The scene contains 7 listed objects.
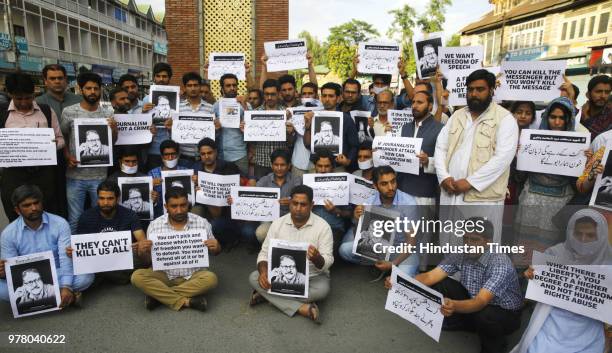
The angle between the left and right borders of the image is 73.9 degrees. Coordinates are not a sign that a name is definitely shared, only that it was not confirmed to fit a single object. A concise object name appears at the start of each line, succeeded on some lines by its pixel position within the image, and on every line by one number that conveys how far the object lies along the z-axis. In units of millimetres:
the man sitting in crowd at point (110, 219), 4312
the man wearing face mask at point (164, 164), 5203
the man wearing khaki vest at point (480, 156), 3783
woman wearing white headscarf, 2867
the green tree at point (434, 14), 35375
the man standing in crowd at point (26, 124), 4375
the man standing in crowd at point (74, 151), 4859
